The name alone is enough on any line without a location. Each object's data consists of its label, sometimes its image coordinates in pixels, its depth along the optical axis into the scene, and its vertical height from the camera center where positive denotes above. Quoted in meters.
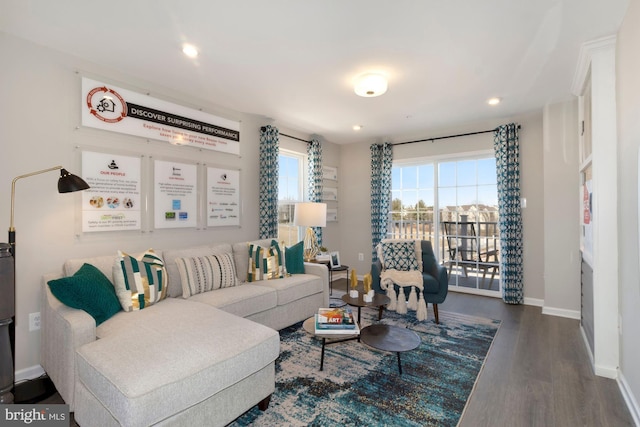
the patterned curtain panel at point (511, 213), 4.27 +0.02
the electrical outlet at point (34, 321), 2.46 -0.82
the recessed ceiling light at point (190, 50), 2.53 +1.38
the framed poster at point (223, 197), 3.76 +0.25
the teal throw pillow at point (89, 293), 2.08 -0.52
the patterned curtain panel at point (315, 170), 5.16 +0.76
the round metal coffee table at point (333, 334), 2.35 -0.90
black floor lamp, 1.90 -0.71
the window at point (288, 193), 4.90 +0.38
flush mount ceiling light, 3.03 +1.29
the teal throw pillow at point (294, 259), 3.76 -0.52
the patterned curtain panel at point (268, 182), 4.26 +0.47
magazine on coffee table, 2.36 -0.88
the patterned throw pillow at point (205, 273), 2.88 -0.55
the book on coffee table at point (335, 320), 2.44 -0.83
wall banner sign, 2.84 +1.03
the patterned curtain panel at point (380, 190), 5.40 +0.44
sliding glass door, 4.73 +0.05
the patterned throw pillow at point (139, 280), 2.43 -0.51
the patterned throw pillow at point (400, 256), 3.96 -0.52
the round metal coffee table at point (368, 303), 2.97 -0.83
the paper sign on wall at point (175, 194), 3.28 +0.25
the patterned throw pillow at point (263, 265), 3.45 -0.54
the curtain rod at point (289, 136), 4.35 +1.25
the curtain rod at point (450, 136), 4.62 +1.24
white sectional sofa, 1.47 -0.77
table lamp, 4.21 +0.02
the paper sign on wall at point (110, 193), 2.79 +0.23
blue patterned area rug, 1.93 -1.23
